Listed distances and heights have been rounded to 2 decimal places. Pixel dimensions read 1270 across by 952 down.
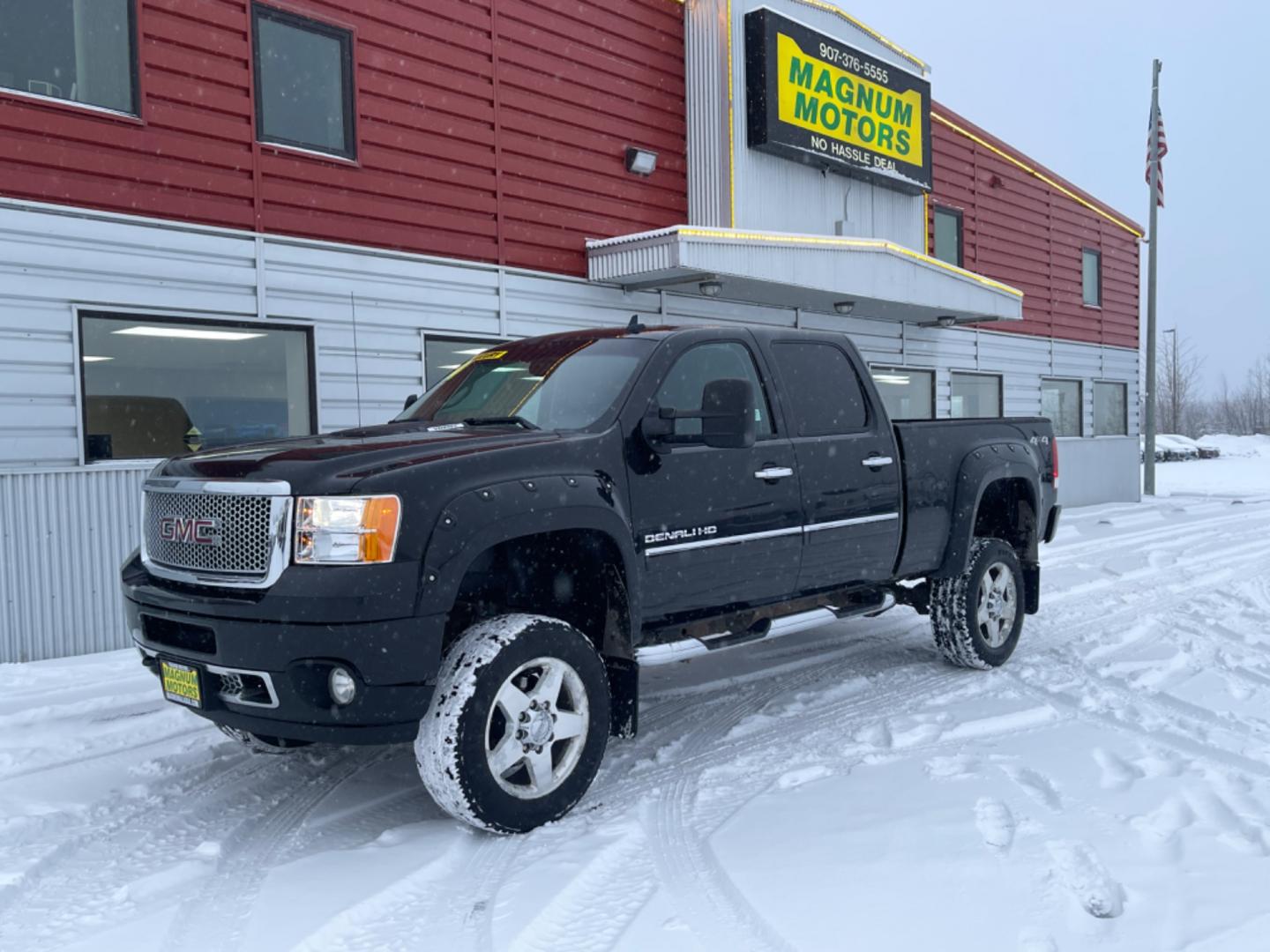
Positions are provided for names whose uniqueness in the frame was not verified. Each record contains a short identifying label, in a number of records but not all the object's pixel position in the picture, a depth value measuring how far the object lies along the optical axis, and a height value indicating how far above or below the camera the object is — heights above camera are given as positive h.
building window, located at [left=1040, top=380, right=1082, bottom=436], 20.25 +0.17
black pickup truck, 3.70 -0.51
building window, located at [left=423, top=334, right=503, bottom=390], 10.31 +0.70
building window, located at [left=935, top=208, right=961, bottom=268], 17.66 +3.02
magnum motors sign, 12.70 +4.08
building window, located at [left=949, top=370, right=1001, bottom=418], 17.75 +0.34
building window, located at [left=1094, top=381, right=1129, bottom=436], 21.77 +0.05
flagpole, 20.75 +2.07
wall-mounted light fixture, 11.95 +2.95
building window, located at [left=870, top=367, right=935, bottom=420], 15.97 +0.39
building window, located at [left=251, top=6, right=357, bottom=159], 9.12 +3.05
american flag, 21.27 +5.38
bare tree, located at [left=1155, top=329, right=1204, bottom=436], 67.31 +1.31
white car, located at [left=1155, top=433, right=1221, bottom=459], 46.03 -1.72
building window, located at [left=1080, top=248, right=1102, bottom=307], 21.52 +2.77
